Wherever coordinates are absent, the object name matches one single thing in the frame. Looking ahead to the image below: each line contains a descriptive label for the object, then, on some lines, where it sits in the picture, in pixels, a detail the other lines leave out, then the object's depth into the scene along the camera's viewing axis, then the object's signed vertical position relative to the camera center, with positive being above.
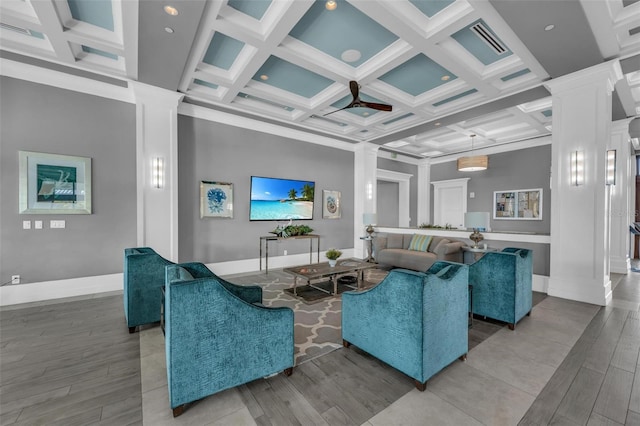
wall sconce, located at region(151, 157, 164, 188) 4.42 +0.66
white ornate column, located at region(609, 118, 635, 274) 5.72 +0.11
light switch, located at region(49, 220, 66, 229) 3.86 -0.19
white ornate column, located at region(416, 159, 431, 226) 9.50 +0.67
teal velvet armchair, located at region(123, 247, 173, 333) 2.86 -0.83
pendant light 6.57 +1.24
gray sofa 5.11 -0.86
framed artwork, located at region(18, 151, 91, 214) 3.68 +0.40
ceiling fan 3.82 +1.61
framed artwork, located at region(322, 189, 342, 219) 6.89 +0.18
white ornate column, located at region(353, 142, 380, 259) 7.43 +0.72
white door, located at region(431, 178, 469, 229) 8.62 +0.35
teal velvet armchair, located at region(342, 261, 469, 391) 1.90 -0.85
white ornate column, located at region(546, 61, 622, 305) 3.76 +0.36
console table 5.46 -0.61
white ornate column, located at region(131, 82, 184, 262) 4.32 +0.77
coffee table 3.81 -0.89
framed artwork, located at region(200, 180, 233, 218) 5.11 +0.24
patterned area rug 2.56 -1.30
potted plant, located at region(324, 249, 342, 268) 4.26 -0.74
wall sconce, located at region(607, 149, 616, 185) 3.71 +0.65
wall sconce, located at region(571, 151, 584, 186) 3.94 +0.67
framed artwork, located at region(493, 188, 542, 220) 6.94 +0.22
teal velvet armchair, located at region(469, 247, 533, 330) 2.98 -0.86
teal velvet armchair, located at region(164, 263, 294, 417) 1.65 -0.86
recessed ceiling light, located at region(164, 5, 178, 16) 2.63 +2.03
